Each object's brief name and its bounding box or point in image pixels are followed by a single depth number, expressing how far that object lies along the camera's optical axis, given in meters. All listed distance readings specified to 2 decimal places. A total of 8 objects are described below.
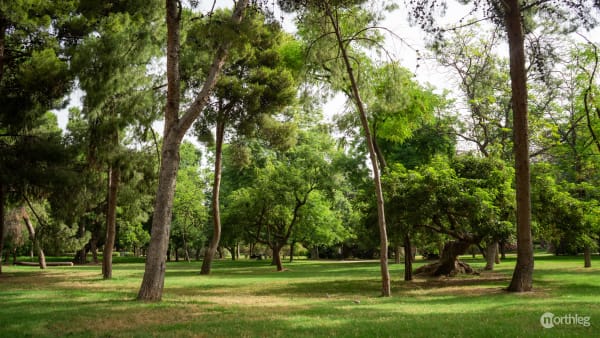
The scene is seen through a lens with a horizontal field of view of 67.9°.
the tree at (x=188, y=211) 46.34
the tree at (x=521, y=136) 14.52
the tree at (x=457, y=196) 17.64
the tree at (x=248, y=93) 25.02
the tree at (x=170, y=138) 12.22
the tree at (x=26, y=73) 15.74
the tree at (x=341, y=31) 14.41
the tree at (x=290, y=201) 33.00
